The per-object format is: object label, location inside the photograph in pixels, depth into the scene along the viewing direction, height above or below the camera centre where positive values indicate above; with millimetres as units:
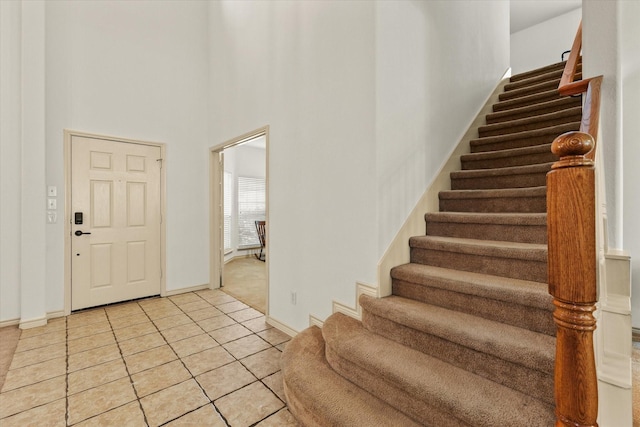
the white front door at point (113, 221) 3475 -81
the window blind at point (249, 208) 7262 +142
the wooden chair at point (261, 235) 7142 -518
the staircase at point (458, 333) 1314 -644
